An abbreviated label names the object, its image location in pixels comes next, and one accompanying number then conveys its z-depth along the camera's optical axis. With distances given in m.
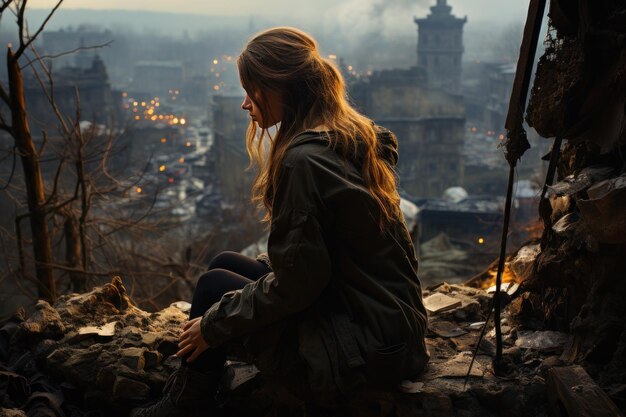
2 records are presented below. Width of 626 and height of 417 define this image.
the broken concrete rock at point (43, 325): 3.26
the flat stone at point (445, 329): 3.25
